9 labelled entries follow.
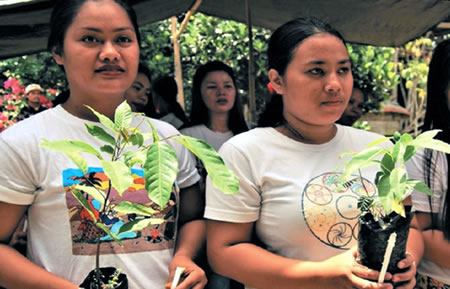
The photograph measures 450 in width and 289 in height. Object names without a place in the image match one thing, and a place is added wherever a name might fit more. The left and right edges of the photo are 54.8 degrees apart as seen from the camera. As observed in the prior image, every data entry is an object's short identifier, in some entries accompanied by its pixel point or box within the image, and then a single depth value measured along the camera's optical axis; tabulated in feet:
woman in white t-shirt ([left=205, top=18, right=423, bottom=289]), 4.35
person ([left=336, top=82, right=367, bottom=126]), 11.58
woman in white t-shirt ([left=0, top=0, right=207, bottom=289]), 4.01
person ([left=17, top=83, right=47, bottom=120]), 17.36
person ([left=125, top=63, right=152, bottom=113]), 11.28
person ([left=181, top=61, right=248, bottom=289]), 11.23
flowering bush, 19.24
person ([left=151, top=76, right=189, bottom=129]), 13.81
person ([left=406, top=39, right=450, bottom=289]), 4.98
